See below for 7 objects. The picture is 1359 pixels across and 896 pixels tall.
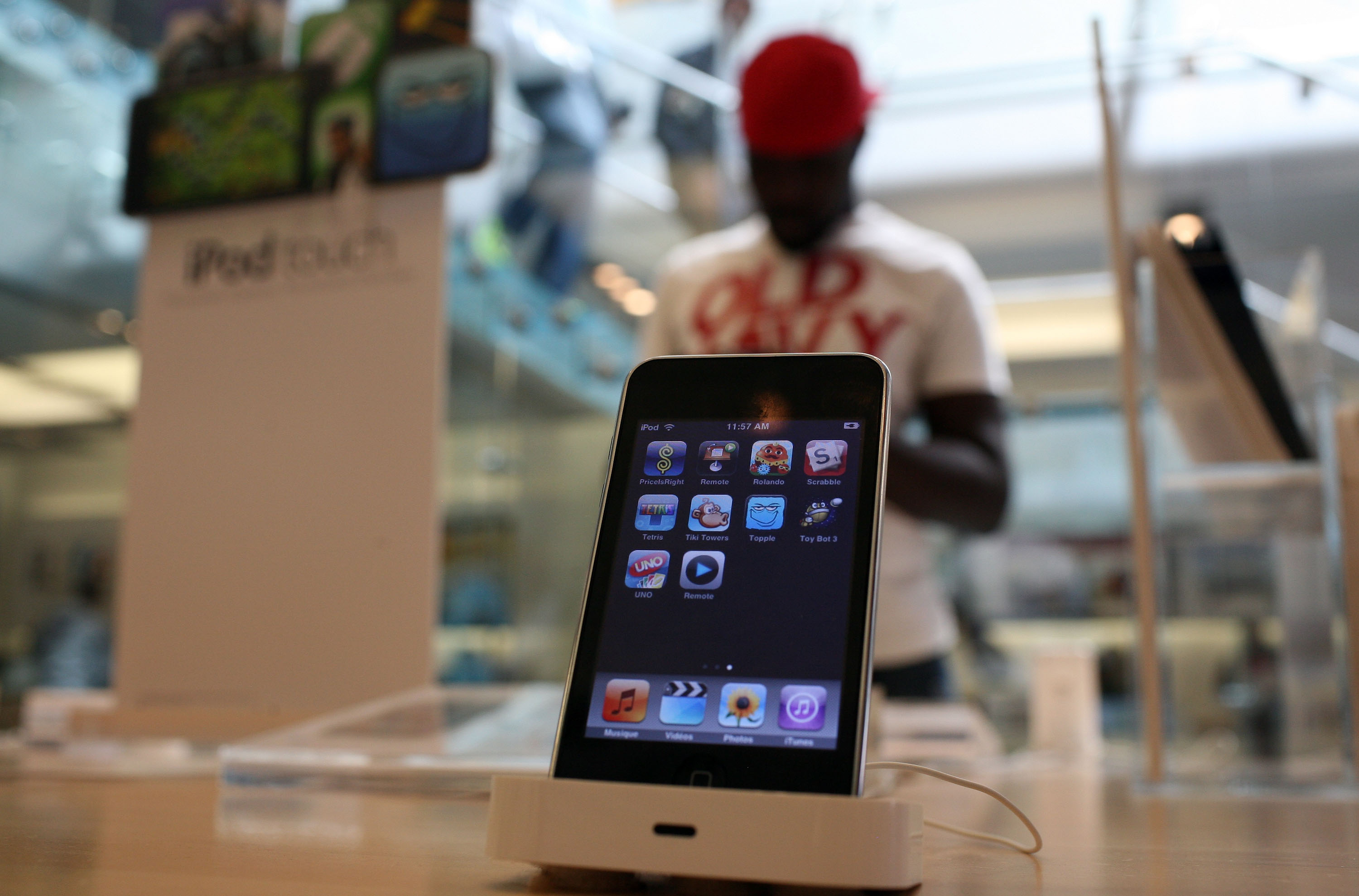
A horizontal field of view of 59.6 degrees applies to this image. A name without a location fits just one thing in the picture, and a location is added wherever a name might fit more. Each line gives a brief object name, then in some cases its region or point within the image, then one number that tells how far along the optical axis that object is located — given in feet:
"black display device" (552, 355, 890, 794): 1.48
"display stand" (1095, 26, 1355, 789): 3.12
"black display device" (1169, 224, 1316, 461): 3.19
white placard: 4.39
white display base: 1.34
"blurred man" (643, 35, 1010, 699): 4.16
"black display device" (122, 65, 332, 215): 4.85
